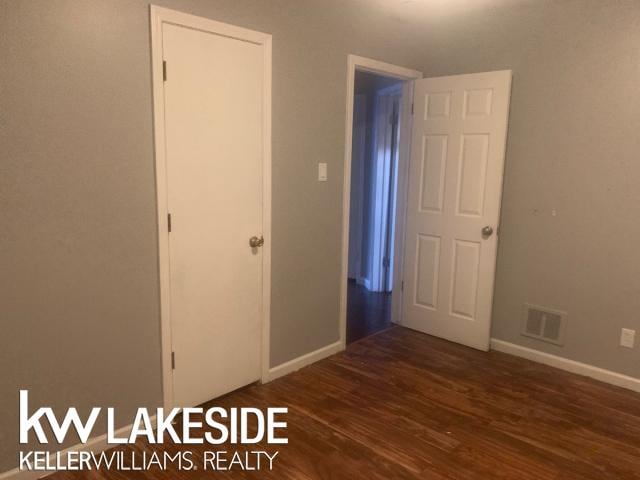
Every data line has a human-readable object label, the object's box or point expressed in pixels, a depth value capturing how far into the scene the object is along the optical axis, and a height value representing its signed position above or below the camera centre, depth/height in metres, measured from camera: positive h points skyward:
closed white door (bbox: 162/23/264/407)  2.32 -0.18
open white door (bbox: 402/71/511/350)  3.30 -0.18
